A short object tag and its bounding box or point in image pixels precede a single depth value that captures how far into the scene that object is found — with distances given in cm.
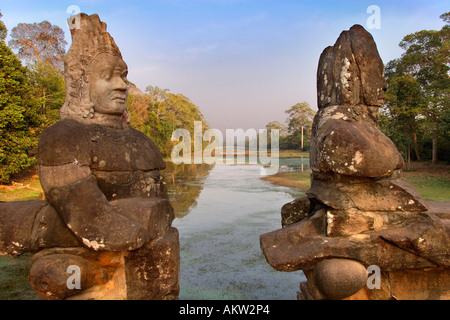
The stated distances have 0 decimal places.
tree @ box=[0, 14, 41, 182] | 1122
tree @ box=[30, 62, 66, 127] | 1680
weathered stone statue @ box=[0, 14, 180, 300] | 253
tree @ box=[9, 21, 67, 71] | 2422
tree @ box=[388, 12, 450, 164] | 1709
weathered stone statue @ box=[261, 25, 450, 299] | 251
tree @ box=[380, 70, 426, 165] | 1748
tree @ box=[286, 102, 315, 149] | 5297
